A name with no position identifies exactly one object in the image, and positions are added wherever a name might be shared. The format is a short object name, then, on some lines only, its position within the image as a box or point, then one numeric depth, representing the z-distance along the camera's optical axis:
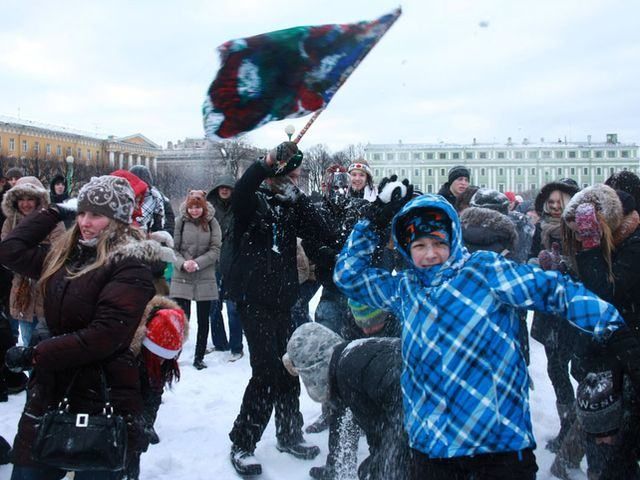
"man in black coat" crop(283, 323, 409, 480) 2.58
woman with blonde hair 2.45
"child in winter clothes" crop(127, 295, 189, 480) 2.96
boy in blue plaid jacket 2.20
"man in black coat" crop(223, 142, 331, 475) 3.57
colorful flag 3.05
